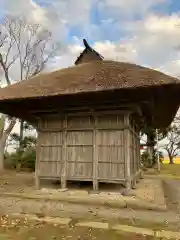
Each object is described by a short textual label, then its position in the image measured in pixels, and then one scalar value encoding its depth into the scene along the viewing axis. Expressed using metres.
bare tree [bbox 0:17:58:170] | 16.96
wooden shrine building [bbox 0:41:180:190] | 5.48
